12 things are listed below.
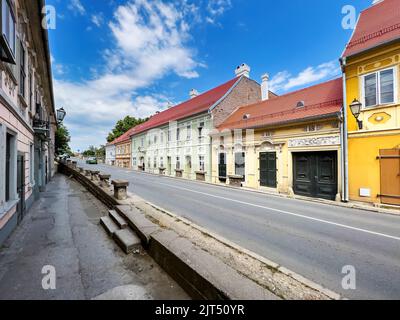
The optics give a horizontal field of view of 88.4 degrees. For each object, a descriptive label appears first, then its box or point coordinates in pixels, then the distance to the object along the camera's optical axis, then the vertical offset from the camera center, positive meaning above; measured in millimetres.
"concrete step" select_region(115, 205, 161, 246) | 4070 -1382
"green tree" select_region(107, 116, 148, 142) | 57438 +10282
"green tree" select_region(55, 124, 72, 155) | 28684 +3363
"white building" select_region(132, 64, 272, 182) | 19984 +3702
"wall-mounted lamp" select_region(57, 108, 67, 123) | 10211 +2409
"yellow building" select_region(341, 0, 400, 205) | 8688 +2126
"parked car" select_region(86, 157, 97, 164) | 45800 +203
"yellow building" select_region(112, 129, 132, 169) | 40094 +2090
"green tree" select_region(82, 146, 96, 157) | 87988 +4399
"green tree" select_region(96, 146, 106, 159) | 78000 +3758
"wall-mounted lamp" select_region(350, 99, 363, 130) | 9133 +2267
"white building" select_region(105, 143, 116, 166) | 50128 +1957
